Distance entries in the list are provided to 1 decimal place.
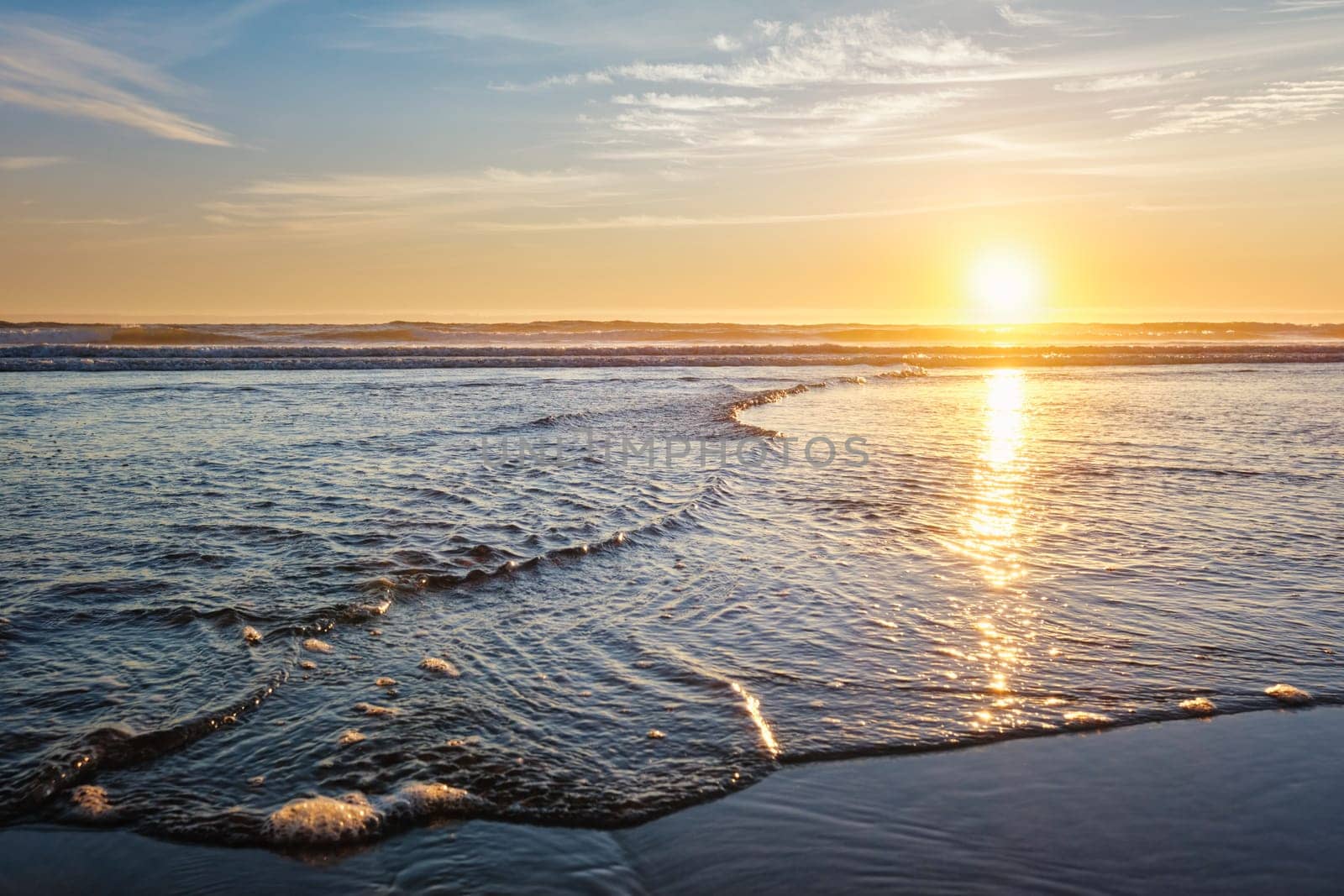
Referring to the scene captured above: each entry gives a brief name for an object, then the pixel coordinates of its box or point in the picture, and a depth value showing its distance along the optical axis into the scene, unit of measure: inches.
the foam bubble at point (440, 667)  186.3
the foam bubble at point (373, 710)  167.2
